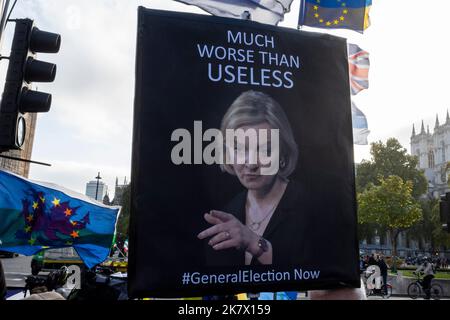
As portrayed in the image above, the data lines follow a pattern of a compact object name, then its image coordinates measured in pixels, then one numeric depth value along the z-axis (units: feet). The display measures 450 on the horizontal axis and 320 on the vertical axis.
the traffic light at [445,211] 29.68
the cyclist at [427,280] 52.03
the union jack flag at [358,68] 20.25
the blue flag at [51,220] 19.53
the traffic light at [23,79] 12.25
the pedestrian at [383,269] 56.65
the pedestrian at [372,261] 57.31
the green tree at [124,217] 184.42
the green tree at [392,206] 108.06
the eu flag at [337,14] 13.42
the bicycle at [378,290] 53.11
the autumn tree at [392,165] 178.50
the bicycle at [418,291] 56.34
